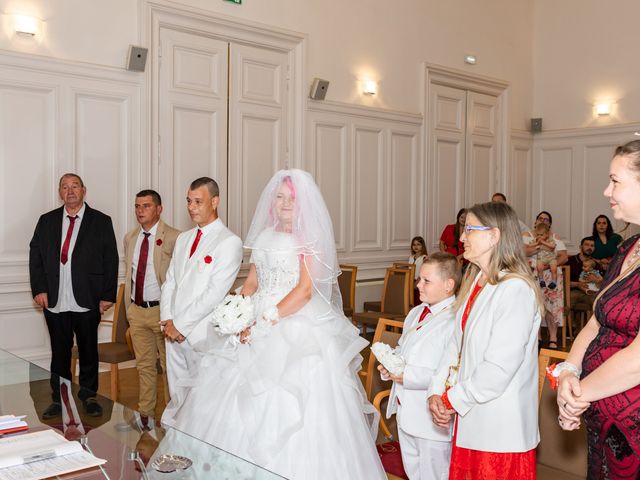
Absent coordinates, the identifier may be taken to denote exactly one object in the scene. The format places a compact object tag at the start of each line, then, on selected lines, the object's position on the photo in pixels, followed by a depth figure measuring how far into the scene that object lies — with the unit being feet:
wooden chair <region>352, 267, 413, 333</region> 23.17
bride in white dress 10.84
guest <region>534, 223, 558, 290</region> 26.16
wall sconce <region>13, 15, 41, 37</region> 18.85
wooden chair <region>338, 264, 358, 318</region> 23.99
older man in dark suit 16.83
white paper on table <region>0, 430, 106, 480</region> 6.33
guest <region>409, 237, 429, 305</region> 27.73
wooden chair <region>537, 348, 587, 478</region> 8.87
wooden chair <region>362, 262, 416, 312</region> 25.86
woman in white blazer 8.32
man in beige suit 16.70
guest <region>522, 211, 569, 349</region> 26.05
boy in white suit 9.80
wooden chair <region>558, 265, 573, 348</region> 26.76
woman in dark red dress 6.42
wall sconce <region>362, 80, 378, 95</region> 27.94
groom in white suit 14.71
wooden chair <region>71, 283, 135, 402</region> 17.30
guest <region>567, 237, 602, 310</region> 28.07
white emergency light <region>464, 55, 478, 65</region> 32.24
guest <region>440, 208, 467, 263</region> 28.63
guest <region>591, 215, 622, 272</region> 29.50
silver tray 6.54
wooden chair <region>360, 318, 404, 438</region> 12.08
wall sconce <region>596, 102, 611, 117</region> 33.40
